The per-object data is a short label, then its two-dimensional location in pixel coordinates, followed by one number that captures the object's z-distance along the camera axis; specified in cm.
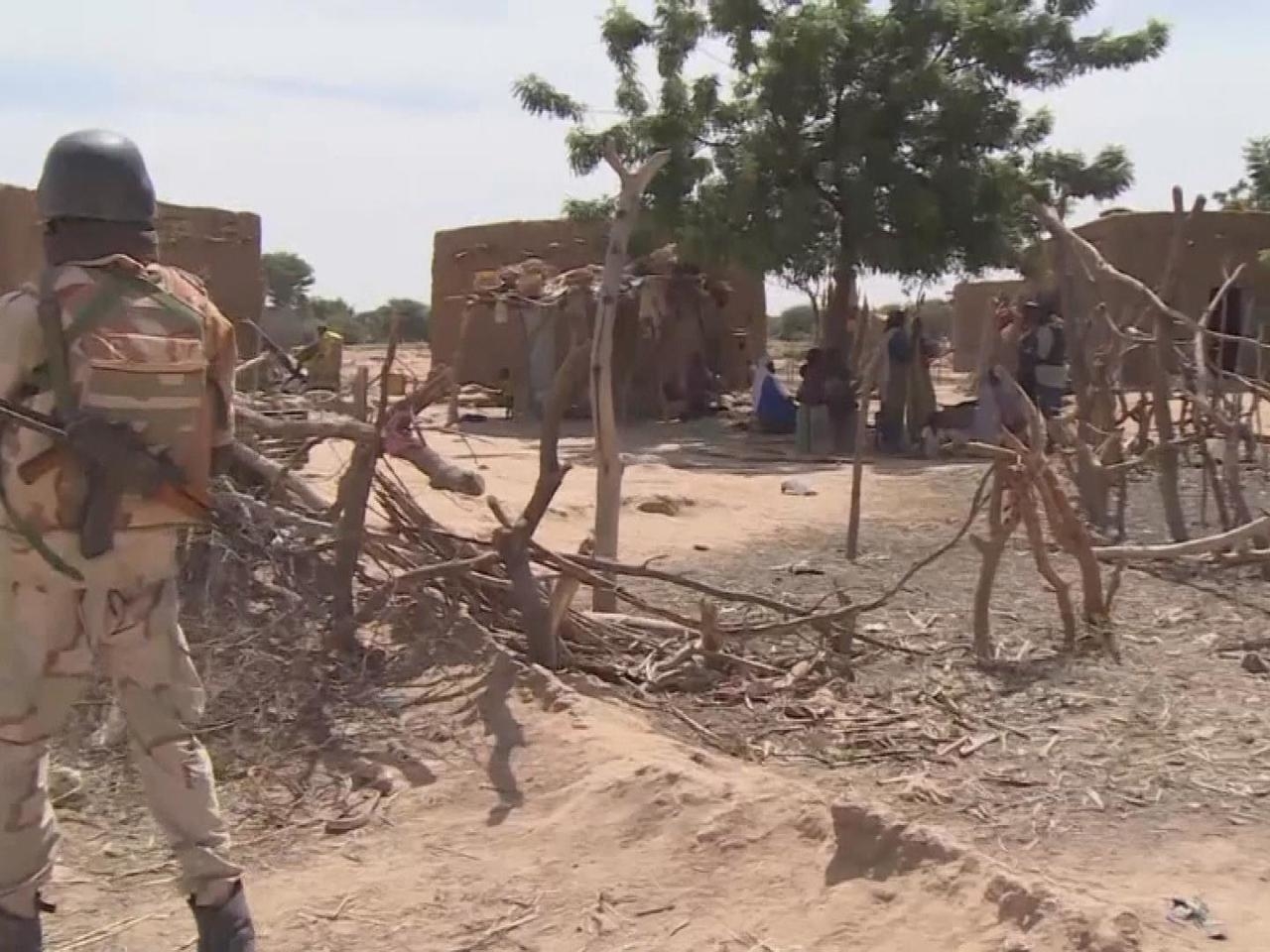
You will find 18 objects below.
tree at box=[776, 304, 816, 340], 3884
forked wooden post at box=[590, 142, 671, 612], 497
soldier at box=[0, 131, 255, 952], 257
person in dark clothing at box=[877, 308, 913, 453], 1228
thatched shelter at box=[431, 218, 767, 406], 1588
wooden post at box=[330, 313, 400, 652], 429
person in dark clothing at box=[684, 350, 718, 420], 1545
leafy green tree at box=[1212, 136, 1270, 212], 2269
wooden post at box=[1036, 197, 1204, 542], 618
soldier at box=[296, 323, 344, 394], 1291
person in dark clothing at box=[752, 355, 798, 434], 1389
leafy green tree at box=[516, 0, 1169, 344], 1332
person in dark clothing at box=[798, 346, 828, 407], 1270
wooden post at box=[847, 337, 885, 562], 663
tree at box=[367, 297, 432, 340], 3356
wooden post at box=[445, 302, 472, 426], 1364
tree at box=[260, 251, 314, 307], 3703
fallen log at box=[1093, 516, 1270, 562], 466
